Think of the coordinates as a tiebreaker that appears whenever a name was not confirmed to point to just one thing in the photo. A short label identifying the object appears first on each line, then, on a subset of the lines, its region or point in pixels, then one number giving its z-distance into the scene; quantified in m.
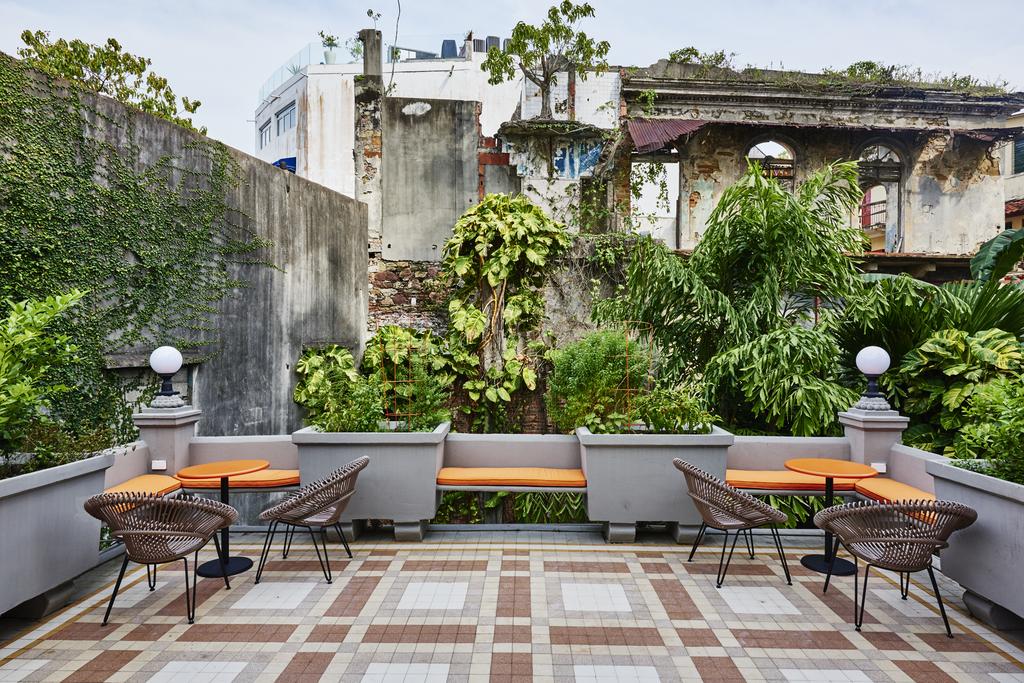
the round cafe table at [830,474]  4.55
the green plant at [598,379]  5.90
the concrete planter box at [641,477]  5.16
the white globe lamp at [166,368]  5.29
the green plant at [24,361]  3.74
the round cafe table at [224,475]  4.48
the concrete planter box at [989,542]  3.42
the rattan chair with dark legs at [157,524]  3.67
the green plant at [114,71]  11.74
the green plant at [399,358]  8.86
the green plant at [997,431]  3.69
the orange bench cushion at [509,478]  5.24
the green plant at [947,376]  5.87
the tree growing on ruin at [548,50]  9.82
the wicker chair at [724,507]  4.24
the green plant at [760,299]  6.43
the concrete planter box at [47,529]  3.48
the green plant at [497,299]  8.71
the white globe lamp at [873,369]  5.46
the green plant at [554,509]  7.16
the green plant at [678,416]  5.41
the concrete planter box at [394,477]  5.23
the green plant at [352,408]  5.43
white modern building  21.73
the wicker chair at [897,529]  3.54
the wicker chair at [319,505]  4.25
